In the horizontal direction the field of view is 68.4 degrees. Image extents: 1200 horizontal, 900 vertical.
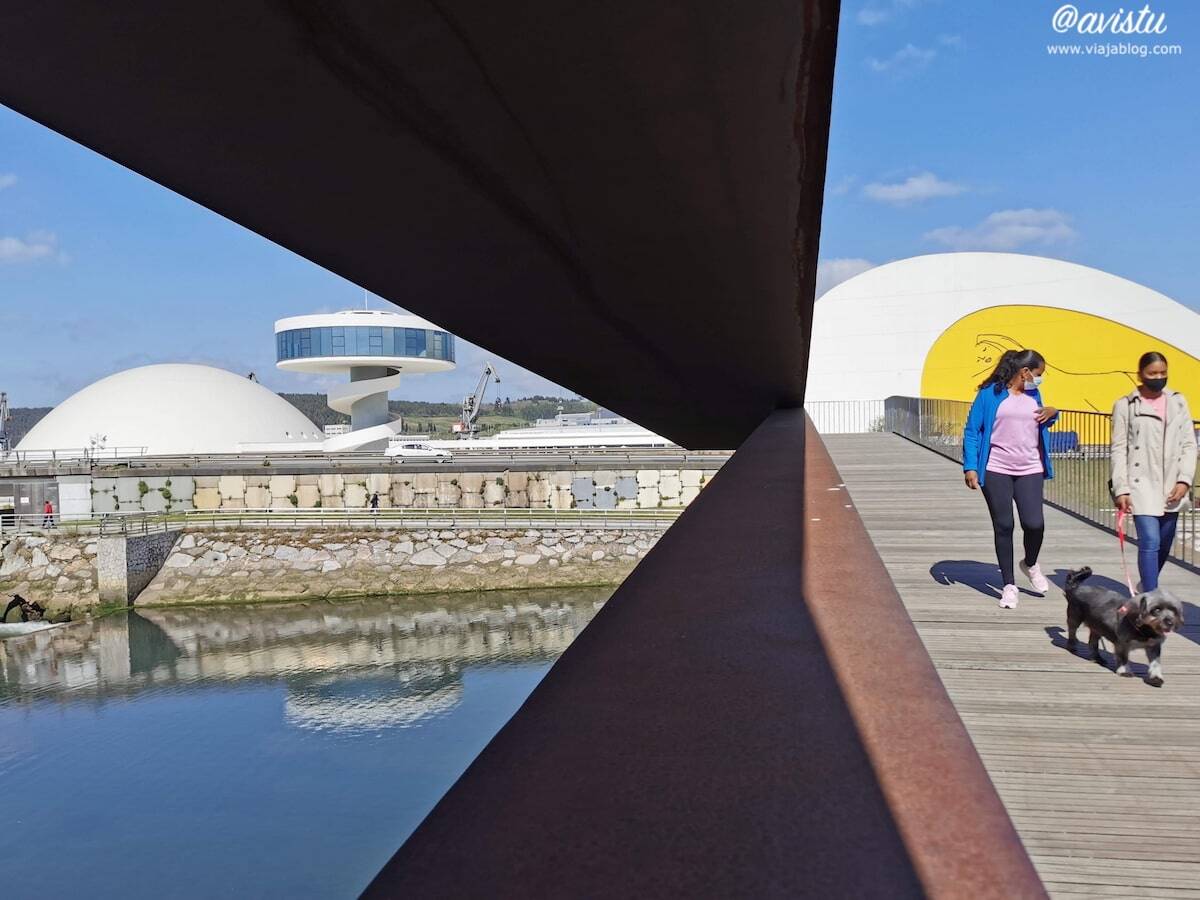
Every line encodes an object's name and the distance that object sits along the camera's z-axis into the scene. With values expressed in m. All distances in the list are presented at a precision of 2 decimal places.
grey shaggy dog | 3.35
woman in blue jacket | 4.55
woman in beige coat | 4.11
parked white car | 50.25
